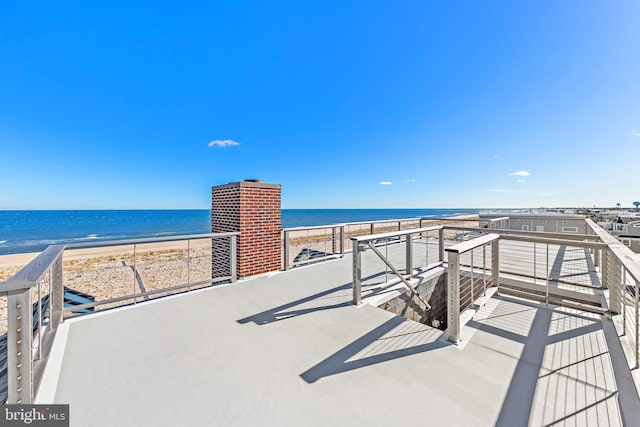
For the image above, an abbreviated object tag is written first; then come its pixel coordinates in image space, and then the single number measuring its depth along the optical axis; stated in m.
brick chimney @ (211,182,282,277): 4.66
